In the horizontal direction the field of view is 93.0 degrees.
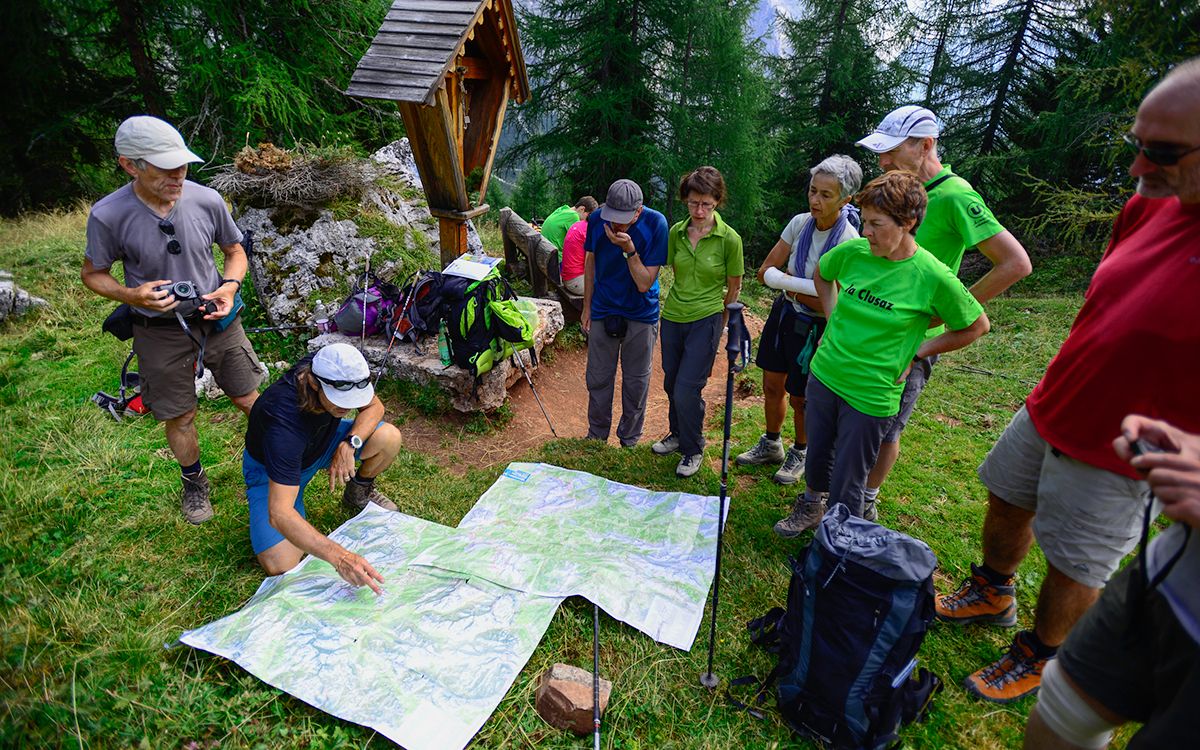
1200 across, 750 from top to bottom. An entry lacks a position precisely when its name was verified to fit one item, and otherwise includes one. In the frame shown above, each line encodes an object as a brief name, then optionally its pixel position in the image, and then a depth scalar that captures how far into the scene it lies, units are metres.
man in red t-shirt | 1.80
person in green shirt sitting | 7.84
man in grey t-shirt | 3.09
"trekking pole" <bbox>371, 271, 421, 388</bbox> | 5.53
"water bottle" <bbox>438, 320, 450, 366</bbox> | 5.02
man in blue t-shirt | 3.99
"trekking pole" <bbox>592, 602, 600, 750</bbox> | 2.38
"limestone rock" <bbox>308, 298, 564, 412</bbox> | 5.11
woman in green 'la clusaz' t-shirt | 2.70
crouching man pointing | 2.74
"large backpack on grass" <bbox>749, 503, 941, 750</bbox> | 2.24
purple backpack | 5.63
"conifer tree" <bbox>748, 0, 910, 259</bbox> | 15.54
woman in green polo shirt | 3.82
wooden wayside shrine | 4.43
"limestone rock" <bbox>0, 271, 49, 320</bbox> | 6.19
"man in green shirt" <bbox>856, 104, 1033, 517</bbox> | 2.92
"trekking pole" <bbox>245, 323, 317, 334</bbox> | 5.66
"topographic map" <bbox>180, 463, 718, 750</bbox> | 2.49
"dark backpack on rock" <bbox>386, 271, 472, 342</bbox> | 5.38
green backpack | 4.84
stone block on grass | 2.44
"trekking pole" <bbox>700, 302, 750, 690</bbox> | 2.36
